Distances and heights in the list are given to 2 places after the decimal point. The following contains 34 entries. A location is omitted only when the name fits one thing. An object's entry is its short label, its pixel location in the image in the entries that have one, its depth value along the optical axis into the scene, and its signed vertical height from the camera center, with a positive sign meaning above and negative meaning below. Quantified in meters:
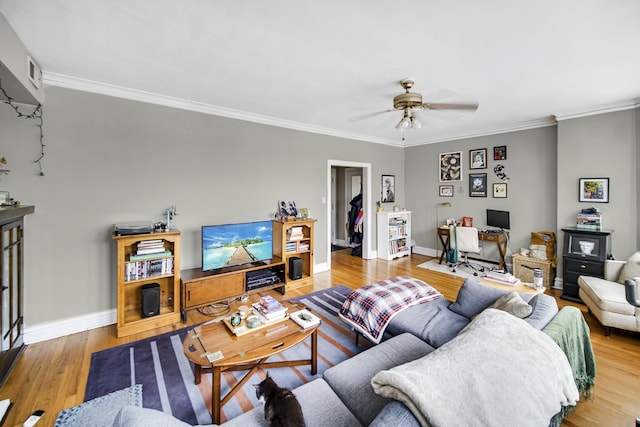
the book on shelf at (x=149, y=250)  2.83 -0.40
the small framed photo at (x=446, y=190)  5.66 +0.47
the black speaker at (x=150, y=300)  2.81 -0.92
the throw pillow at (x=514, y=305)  1.80 -0.66
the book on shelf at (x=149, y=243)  2.86 -0.33
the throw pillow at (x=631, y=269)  2.88 -0.61
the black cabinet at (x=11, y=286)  1.99 -0.63
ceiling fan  2.60 +1.05
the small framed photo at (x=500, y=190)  4.91 +0.41
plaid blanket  2.31 -0.83
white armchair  2.60 -0.90
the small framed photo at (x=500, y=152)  4.84 +1.10
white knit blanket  0.98 -0.67
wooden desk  4.75 -0.48
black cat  1.12 -0.86
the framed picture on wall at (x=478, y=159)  5.13 +1.05
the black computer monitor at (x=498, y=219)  4.84 -0.12
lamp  5.89 -0.21
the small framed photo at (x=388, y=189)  6.02 +0.54
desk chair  4.68 -0.48
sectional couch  1.01 -0.92
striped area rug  1.85 -1.29
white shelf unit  5.74 -0.47
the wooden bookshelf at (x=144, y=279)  2.70 -0.71
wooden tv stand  3.06 -0.89
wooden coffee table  1.67 -0.91
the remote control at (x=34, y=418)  1.68 -1.32
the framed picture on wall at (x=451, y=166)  5.50 +0.97
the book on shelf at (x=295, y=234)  4.07 -0.33
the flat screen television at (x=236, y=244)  3.30 -0.42
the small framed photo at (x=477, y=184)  5.17 +0.55
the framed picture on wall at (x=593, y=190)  3.64 +0.32
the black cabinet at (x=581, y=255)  3.48 -0.57
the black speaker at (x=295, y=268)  4.04 -0.84
